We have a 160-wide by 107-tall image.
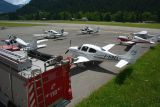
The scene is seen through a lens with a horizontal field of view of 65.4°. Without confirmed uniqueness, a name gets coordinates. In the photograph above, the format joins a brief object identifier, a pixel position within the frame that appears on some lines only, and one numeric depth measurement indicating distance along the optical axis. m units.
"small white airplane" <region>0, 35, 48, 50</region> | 14.87
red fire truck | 4.70
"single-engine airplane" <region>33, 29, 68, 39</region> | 24.01
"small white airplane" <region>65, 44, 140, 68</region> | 9.92
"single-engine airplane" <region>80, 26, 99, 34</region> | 28.44
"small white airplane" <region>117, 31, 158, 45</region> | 18.09
